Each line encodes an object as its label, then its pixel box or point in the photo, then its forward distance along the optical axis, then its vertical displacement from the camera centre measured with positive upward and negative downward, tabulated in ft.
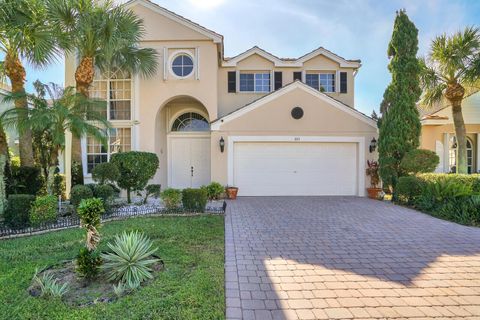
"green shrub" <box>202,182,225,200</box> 38.75 -4.46
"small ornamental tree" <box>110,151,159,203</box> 33.43 -1.15
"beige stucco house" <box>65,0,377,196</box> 41.55 +5.43
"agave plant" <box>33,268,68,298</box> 12.13 -5.96
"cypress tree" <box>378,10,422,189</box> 38.34 +7.60
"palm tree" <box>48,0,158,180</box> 30.40 +15.35
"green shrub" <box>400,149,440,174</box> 35.47 -0.33
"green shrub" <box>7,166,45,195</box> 29.14 -2.25
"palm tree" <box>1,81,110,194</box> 25.55 +4.40
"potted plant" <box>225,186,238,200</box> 40.01 -4.91
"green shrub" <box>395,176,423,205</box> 33.61 -3.80
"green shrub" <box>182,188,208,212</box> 29.86 -4.51
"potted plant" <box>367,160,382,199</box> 40.45 -2.98
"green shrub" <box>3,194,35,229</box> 24.39 -4.66
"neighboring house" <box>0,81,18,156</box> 45.46 +3.48
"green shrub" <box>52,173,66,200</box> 35.83 -3.59
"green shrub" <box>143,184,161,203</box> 35.17 -3.99
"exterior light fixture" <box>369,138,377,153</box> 41.63 +2.12
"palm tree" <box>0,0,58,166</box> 27.94 +12.88
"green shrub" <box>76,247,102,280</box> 13.61 -5.29
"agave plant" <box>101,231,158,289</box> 13.39 -5.39
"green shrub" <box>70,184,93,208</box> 27.63 -3.54
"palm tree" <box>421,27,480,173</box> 42.50 +14.14
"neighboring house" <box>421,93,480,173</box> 52.19 +5.37
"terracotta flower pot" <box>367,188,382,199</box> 40.20 -5.05
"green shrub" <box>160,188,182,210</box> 29.96 -4.31
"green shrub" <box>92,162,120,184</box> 31.18 -1.53
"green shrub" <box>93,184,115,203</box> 29.35 -3.54
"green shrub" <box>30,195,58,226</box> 24.04 -4.58
